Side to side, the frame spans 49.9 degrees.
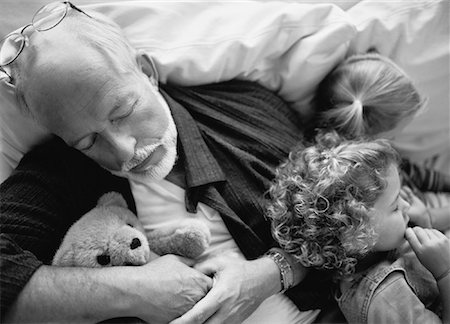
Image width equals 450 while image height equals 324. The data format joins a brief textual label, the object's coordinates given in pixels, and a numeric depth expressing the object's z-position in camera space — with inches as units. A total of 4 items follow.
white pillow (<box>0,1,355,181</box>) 48.0
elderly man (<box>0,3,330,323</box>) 38.3
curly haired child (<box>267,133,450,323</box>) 41.6
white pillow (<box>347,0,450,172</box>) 53.5
